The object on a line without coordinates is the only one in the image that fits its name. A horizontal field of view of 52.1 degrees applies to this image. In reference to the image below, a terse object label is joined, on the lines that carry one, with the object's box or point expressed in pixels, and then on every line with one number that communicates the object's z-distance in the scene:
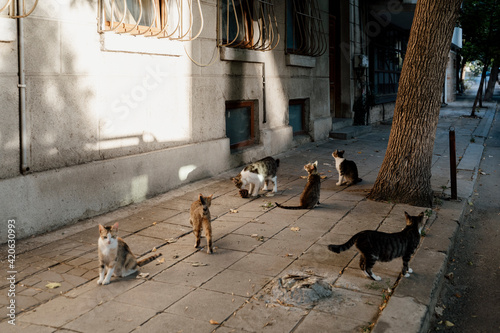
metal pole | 8.10
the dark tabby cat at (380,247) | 4.79
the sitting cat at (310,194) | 7.37
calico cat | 4.58
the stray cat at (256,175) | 8.08
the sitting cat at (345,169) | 8.98
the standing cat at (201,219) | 5.50
